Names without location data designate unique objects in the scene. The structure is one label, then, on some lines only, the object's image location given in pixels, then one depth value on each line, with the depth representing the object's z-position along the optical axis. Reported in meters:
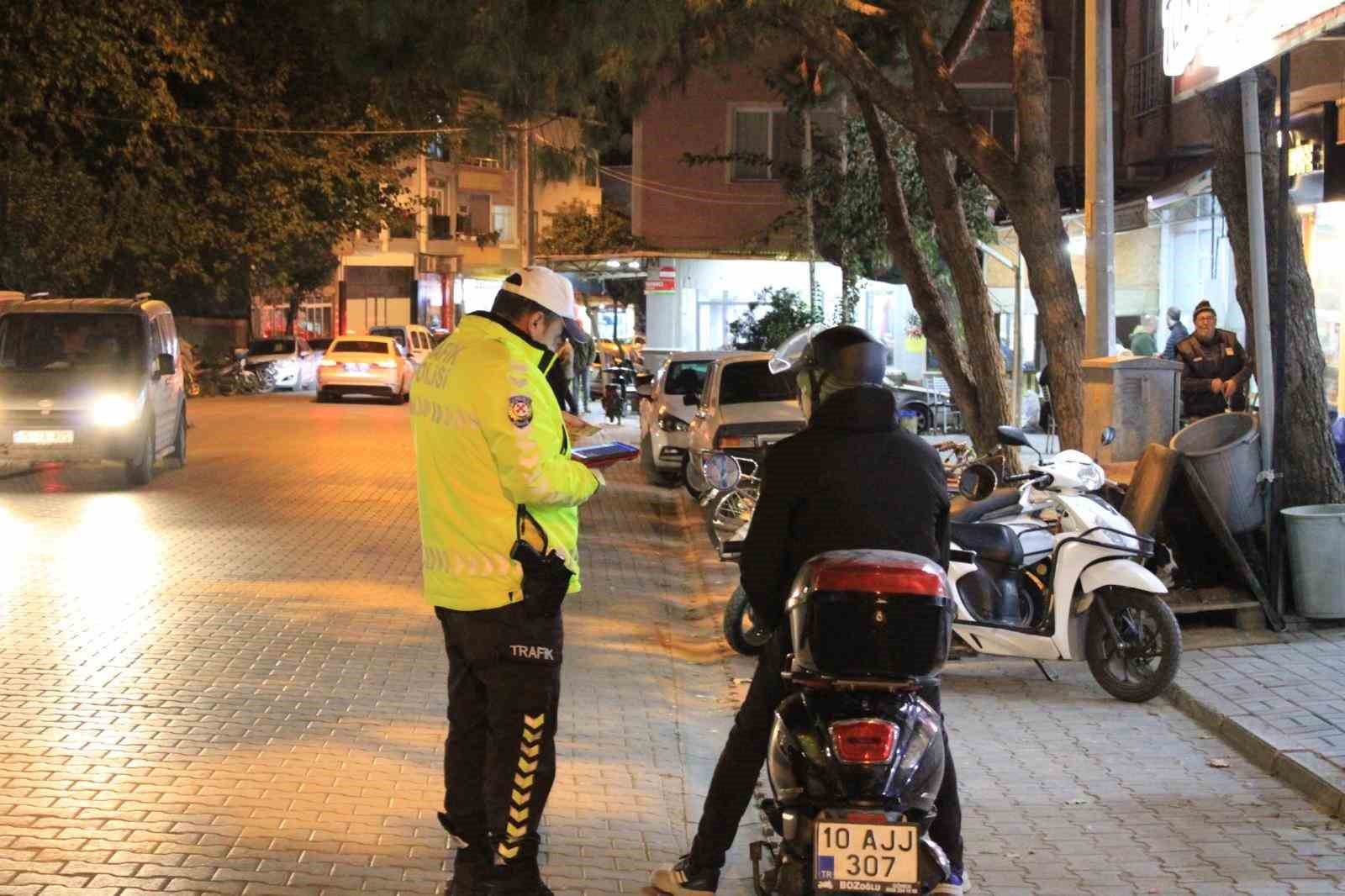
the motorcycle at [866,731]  4.34
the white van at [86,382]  18.36
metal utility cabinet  11.08
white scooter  8.63
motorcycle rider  4.81
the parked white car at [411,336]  44.34
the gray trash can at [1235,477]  9.91
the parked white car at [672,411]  20.84
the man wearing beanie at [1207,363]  16.77
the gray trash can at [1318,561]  9.84
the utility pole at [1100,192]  11.81
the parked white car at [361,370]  37.75
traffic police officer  5.12
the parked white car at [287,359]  44.62
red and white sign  39.38
